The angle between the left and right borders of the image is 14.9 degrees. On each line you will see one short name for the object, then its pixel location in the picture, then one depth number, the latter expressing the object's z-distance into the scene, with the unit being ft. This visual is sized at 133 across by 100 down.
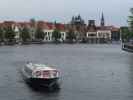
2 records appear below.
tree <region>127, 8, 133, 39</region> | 464.36
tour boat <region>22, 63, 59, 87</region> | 151.47
